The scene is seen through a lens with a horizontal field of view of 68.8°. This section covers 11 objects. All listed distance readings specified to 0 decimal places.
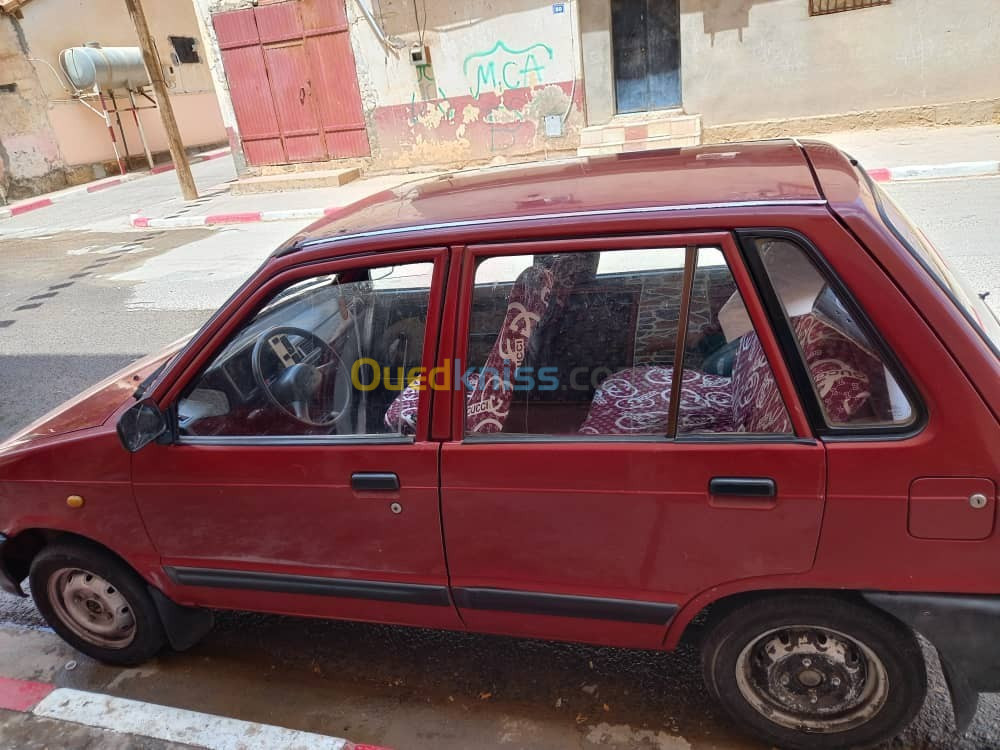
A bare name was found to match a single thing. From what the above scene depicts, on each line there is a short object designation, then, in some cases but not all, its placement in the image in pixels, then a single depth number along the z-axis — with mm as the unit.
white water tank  20578
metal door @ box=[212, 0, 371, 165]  14227
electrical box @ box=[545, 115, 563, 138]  13102
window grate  11297
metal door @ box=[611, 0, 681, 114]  12305
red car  1821
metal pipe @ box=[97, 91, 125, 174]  22281
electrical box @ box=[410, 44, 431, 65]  13312
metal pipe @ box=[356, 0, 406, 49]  13562
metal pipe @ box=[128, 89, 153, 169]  23172
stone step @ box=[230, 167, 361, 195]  14820
